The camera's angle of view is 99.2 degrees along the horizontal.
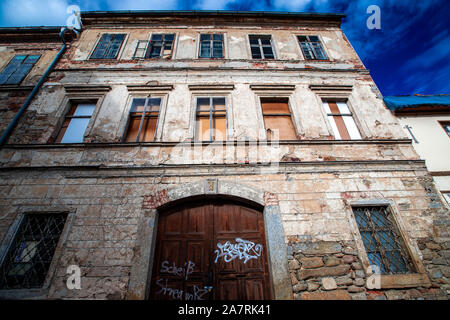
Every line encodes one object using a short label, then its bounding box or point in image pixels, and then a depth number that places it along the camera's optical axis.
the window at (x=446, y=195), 4.78
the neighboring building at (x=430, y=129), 5.02
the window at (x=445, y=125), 5.83
